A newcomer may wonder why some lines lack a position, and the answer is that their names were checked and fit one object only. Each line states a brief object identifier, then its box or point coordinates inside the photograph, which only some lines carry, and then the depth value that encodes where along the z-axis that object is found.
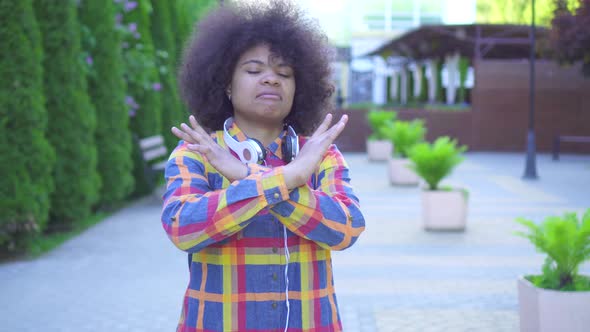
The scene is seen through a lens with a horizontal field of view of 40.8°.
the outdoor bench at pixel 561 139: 22.48
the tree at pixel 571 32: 18.84
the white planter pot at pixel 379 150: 22.56
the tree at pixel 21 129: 7.63
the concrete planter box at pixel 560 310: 4.49
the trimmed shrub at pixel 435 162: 10.29
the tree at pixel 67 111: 8.95
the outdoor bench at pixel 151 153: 12.87
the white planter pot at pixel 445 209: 9.93
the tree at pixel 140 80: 12.89
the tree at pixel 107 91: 11.03
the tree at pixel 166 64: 15.17
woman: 2.16
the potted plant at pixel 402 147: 15.60
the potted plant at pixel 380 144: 22.47
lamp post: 17.00
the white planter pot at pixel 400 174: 15.59
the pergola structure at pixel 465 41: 26.70
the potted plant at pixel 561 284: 4.50
